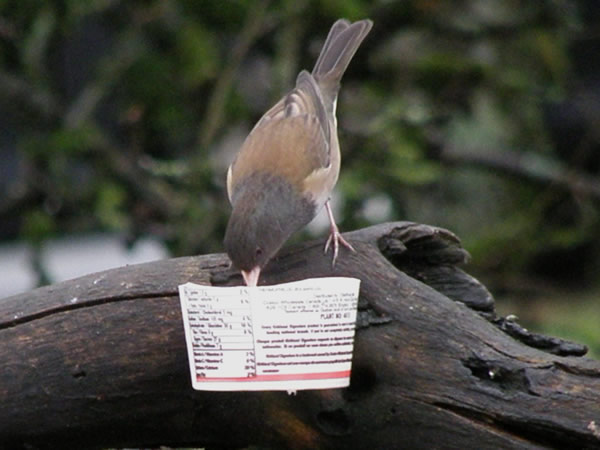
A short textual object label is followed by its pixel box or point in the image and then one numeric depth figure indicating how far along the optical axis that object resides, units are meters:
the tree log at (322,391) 5.94
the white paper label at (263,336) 5.86
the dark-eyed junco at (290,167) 6.57
